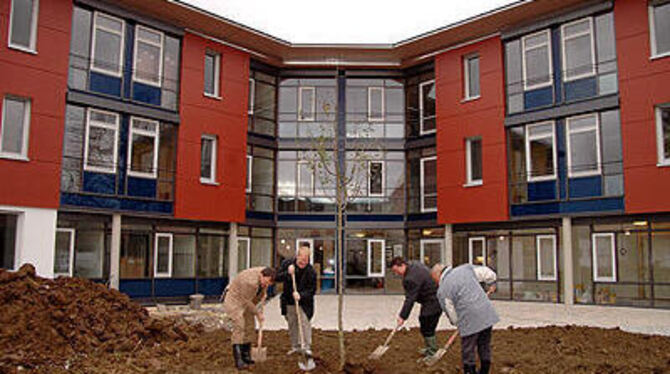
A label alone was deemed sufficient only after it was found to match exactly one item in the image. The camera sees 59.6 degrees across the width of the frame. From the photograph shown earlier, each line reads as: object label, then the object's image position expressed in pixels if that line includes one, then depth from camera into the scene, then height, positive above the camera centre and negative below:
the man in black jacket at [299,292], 8.64 -0.74
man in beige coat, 8.01 -0.87
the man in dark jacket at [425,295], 8.54 -0.75
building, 16.62 +3.19
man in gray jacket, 6.60 -0.75
